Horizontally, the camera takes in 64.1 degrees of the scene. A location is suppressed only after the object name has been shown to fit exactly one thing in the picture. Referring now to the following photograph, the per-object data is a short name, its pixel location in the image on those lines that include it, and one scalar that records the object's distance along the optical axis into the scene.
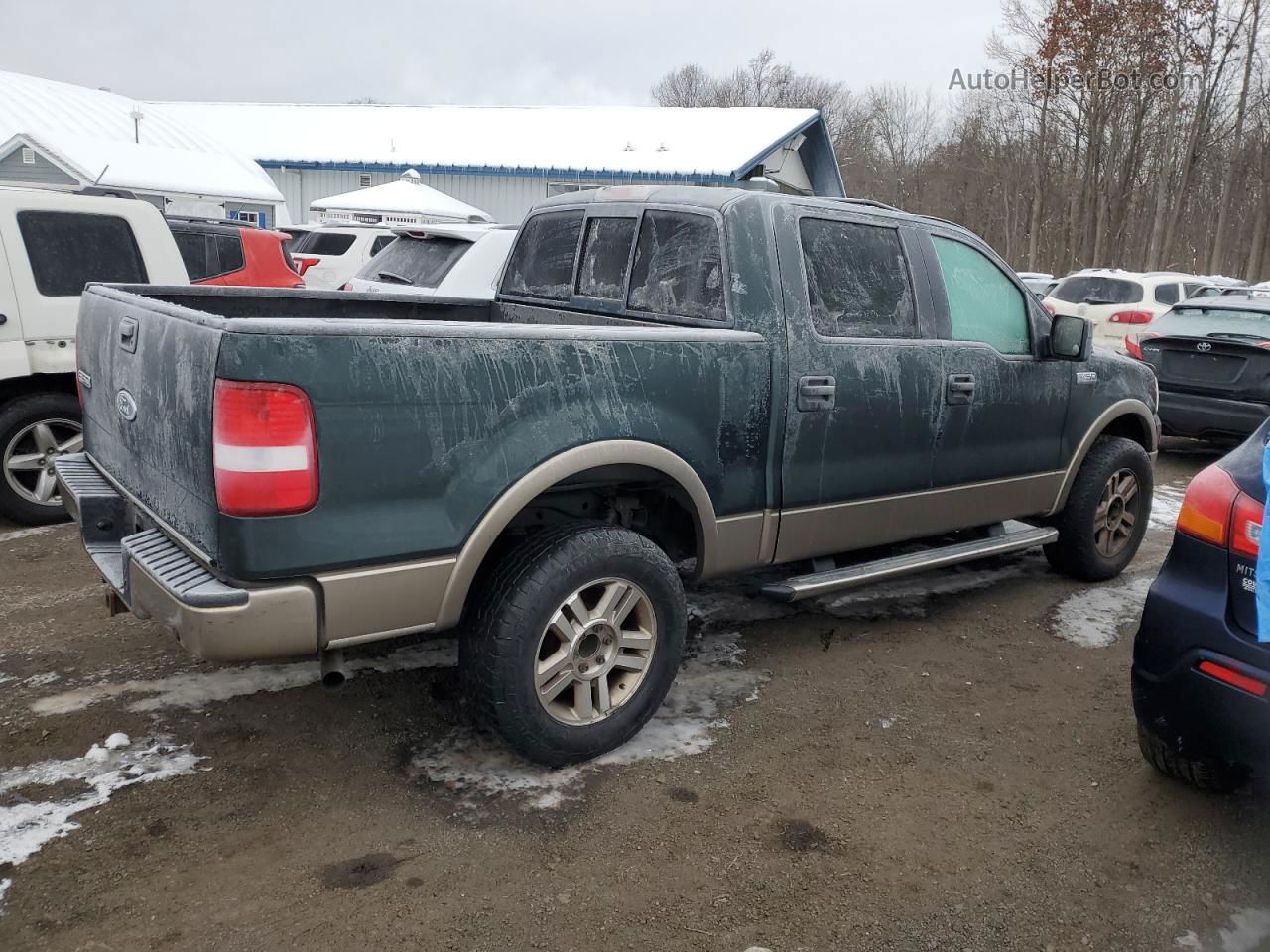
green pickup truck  2.79
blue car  2.91
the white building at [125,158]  21.61
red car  8.42
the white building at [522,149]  28.30
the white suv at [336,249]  15.38
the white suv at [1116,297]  14.45
